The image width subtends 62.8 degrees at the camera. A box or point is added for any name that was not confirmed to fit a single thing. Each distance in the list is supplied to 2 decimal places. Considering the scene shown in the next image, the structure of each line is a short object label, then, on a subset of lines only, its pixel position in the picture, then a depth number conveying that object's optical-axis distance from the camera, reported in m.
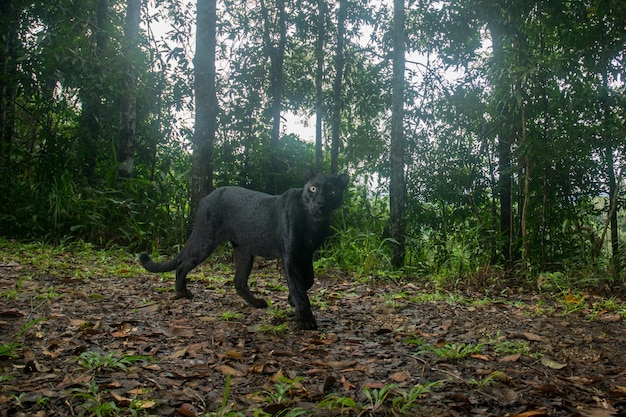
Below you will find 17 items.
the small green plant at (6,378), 2.52
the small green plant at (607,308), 4.62
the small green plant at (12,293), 4.33
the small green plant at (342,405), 2.44
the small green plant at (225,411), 2.30
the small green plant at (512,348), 3.43
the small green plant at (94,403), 2.28
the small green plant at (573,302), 4.86
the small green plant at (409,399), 2.46
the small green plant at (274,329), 3.81
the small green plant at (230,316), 4.18
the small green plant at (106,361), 2.79
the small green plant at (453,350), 3.23
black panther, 4.04
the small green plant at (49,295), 4.40
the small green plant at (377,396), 2.46
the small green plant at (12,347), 2.84
